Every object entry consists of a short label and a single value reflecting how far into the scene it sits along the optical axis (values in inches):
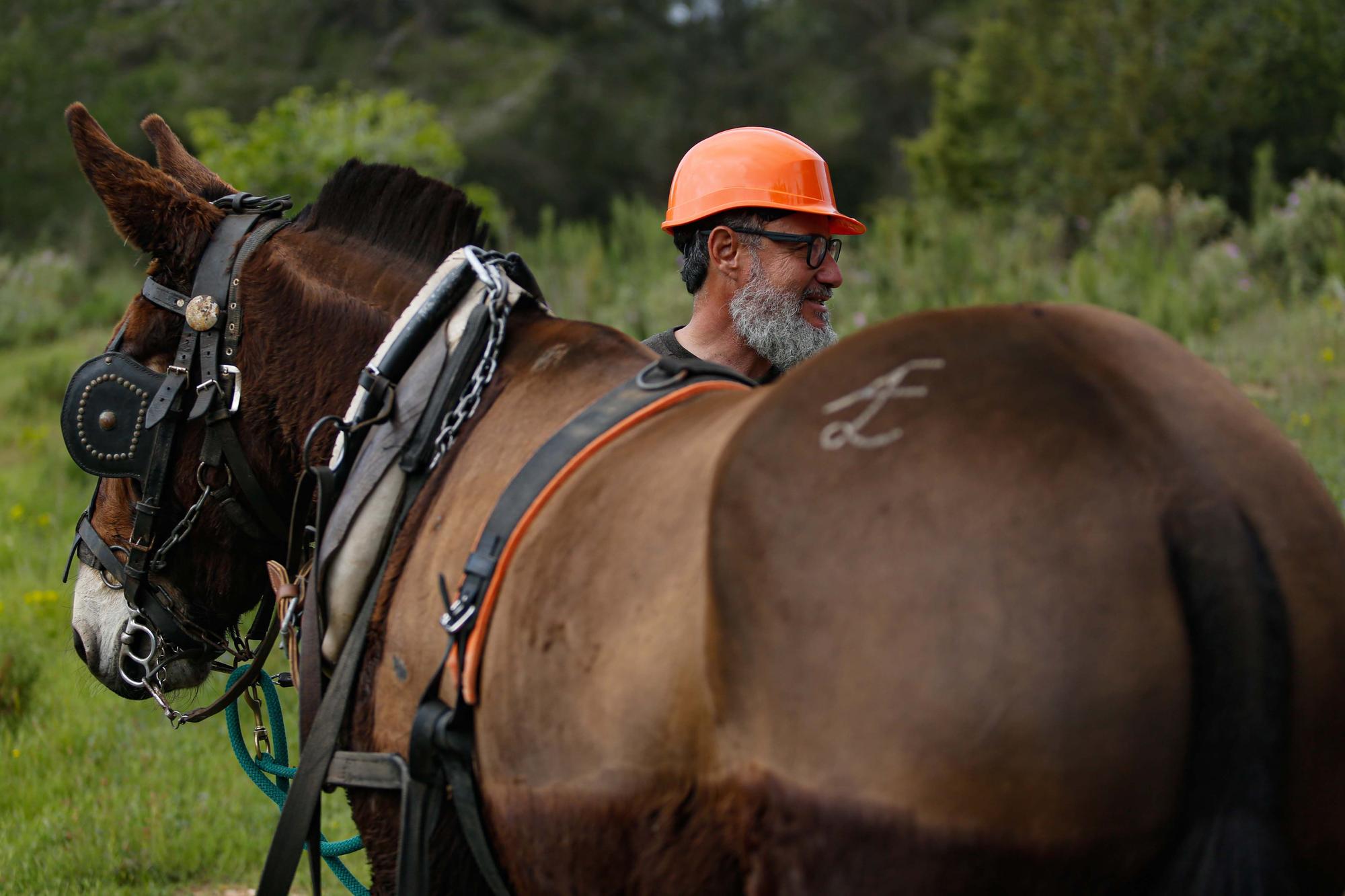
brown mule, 103.1
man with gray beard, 242.7
